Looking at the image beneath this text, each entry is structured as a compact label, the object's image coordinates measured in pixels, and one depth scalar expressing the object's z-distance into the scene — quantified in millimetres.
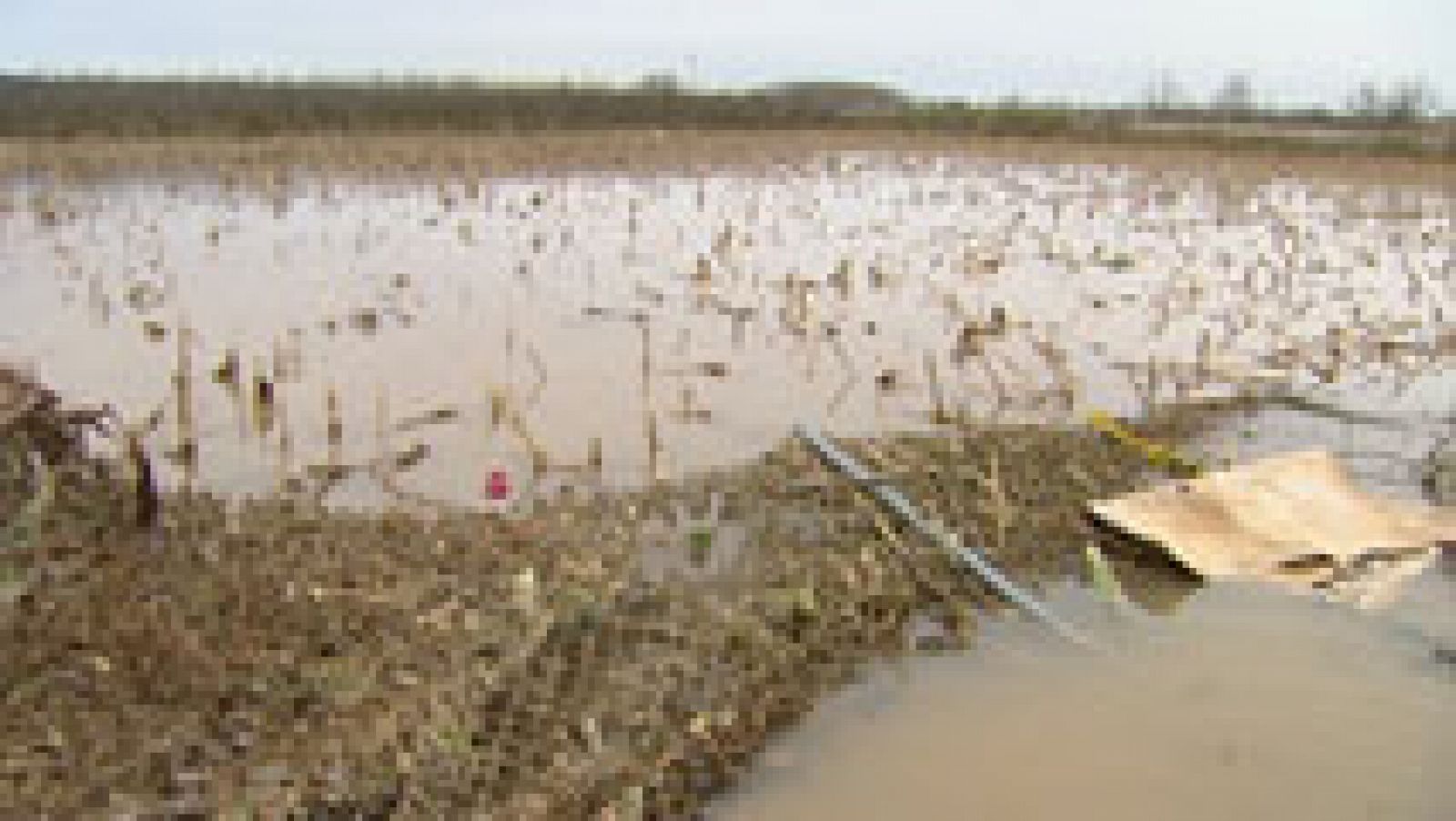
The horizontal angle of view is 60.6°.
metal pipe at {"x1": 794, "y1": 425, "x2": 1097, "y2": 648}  4914
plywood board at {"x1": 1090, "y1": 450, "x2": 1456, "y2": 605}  5387
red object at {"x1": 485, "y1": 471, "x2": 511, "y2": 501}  5812
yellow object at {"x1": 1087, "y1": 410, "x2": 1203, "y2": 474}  6457
